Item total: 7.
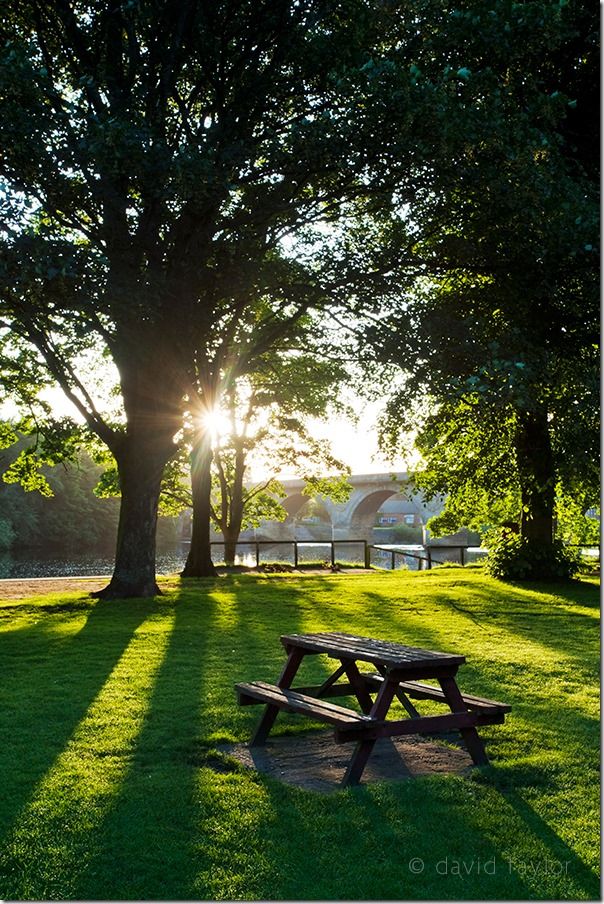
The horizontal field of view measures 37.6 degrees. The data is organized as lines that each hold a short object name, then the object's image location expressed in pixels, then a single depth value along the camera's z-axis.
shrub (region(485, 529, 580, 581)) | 18.33
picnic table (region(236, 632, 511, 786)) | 5.11
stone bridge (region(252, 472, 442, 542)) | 53.47
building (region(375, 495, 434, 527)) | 61.62
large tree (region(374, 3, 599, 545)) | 11.10
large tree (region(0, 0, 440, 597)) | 10.42
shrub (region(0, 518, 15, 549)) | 47.38
